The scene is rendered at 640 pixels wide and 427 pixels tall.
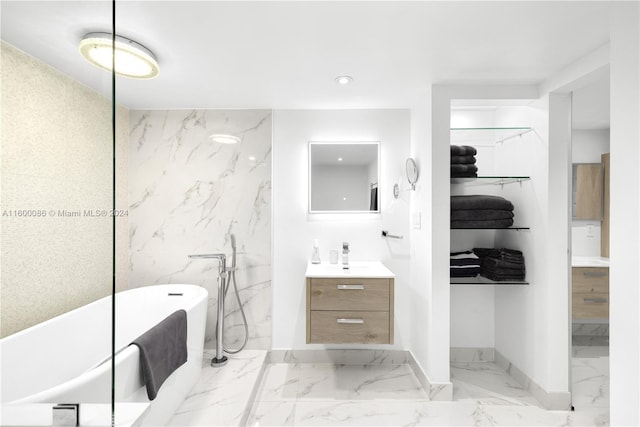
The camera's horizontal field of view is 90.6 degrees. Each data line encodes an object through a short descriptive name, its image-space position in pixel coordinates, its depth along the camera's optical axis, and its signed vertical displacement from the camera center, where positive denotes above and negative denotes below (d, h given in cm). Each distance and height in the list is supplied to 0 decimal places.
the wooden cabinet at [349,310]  212 -64
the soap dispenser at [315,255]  258 -33
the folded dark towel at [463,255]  238 -29
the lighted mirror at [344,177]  268 +32
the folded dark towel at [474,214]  227 +1
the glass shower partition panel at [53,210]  35 +0
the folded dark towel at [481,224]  227 -6
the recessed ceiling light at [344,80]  200 +87
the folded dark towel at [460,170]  225 +33
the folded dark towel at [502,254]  225 -28
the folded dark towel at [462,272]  232 -41
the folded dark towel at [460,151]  226 +47
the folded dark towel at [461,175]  226 +29
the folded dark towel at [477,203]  226 +10
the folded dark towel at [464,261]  232 -34
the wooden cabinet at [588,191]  278 +23
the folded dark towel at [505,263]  224 -34
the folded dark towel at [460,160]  226 +40
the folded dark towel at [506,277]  224 -43
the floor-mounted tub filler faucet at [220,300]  246 -68
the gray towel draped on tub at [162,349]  141 -69
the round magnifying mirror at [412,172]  238 +34
